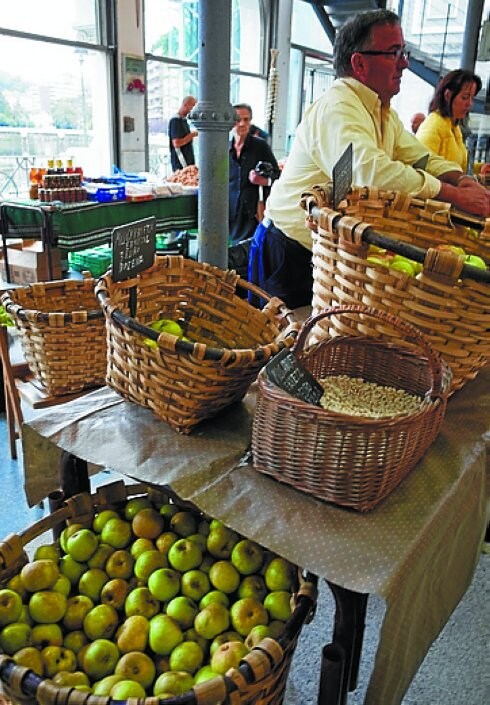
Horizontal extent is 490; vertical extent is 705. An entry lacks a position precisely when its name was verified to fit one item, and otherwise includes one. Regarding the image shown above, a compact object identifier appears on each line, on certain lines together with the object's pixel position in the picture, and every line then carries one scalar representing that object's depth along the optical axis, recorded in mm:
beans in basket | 1004
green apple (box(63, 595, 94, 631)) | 1025
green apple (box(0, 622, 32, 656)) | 954
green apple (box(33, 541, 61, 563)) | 1106
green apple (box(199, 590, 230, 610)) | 1036
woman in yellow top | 3018
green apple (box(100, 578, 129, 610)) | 1055
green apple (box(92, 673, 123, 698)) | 888
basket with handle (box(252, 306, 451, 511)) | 860
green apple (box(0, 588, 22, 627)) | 986
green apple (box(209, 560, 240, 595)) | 1058
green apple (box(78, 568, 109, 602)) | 1074
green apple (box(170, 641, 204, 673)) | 948
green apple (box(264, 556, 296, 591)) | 1050
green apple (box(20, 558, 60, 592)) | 1042
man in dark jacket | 4480
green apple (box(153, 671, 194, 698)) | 891
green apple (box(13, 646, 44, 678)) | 917
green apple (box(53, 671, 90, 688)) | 904
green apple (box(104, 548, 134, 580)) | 1094
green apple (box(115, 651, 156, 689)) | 928
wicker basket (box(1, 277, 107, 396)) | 1815
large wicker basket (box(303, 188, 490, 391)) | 1013
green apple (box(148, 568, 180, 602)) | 1048
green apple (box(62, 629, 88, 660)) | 995
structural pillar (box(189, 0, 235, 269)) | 1668
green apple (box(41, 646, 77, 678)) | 942
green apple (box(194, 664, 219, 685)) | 900
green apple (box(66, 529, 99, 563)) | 1115
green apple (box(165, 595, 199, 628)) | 1017
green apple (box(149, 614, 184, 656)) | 975
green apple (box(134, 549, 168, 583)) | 1090
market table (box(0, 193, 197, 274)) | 3209
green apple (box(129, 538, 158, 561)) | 1129
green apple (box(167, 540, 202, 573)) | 1090
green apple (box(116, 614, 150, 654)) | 979
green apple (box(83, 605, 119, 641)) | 1008
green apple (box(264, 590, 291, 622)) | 1011
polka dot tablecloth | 859
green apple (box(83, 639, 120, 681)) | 952
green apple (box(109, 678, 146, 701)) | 864
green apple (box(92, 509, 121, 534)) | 1190
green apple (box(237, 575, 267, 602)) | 1051
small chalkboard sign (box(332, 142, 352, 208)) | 1213
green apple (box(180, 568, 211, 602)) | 1054
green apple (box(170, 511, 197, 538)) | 1170
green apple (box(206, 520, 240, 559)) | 1113
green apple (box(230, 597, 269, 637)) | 994
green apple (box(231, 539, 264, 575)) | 1075
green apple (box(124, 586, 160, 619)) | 1026
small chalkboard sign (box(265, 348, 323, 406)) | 944
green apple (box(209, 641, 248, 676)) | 904
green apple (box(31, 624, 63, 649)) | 985
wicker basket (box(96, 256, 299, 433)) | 975
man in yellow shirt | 1372
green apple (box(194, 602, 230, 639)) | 986
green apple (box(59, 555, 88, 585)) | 1098
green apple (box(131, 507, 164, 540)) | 1164
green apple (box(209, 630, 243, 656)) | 966
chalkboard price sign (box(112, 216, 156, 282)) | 1183
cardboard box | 3158
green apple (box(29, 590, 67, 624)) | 1009
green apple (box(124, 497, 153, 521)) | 1215
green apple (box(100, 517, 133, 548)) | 1152
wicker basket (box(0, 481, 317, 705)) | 816
